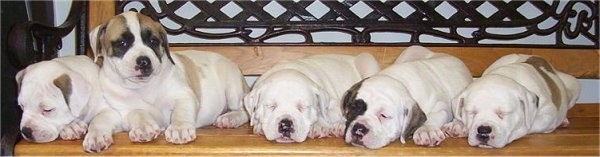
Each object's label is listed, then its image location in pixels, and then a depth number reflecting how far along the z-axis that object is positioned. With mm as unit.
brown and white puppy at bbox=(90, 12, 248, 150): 2320
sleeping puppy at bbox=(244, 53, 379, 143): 2275
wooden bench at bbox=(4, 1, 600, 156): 2168
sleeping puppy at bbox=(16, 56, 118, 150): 2275
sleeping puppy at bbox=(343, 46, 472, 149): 2242
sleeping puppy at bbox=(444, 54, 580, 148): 2256
